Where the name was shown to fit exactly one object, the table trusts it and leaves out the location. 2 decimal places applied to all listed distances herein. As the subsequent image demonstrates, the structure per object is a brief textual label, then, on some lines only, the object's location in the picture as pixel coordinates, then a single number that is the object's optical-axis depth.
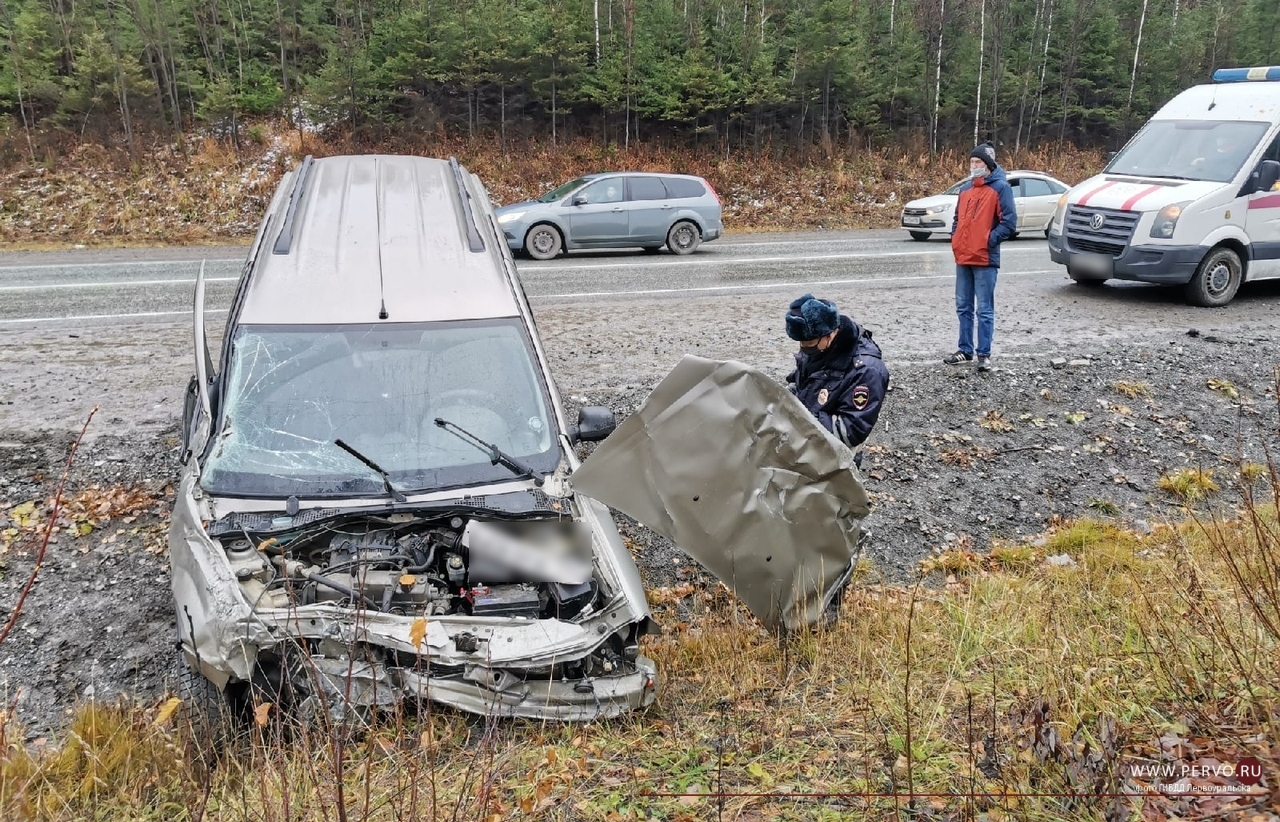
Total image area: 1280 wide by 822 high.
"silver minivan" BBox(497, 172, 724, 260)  15.13
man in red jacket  8.23
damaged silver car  3.22
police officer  4.46
